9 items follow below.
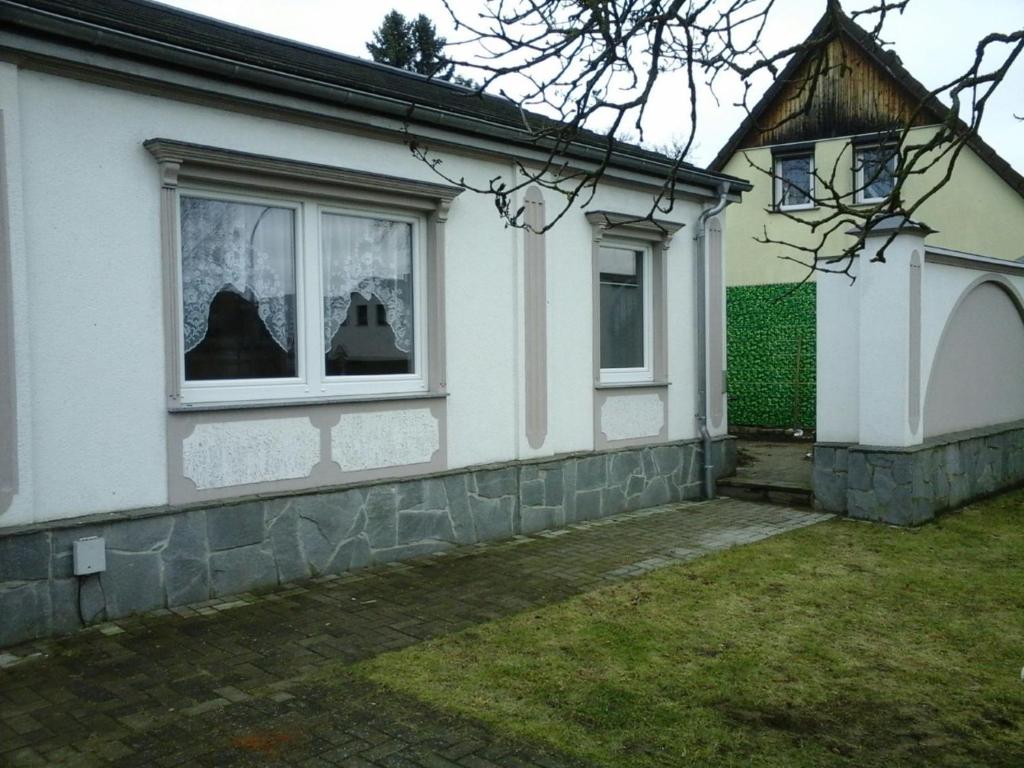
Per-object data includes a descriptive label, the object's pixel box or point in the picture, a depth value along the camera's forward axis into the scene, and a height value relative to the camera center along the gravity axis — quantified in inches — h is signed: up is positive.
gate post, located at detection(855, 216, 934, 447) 364.8 +8.5
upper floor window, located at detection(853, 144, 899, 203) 781.1 +155.0
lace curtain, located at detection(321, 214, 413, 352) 298.4 +35.6
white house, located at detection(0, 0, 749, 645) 225.8 +15.5
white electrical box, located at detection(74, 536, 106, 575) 224.7 -44.0
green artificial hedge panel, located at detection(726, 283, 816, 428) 613.6 +6.3
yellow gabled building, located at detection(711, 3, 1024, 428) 623.8 +132.1
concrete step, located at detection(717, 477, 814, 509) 406.2 -58.2
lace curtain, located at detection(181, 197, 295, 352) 262.2 +34.7
